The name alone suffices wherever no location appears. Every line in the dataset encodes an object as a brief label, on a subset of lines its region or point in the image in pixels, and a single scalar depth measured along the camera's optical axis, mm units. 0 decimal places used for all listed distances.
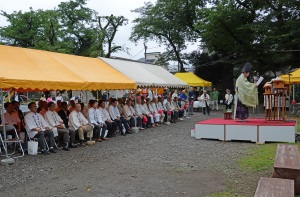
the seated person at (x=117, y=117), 11438
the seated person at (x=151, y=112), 13941
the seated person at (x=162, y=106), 15062
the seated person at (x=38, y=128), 8102
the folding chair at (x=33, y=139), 8162
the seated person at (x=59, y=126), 8766
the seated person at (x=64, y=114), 10031
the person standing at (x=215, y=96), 23448
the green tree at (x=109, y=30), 28975
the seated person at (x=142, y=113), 13203
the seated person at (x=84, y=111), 10523
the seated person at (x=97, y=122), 10156
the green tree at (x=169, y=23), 29266
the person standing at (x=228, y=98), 19609
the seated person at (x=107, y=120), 10836
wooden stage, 8766
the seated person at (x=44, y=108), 8970
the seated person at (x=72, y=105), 10020
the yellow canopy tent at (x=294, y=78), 14375
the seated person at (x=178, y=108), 16638
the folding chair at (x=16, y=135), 7707
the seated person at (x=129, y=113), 12227
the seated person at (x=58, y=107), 10199
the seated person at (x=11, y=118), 8625
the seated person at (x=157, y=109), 14555
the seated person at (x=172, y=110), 15666
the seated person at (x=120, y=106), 12245
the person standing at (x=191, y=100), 20173
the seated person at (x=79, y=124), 9250
